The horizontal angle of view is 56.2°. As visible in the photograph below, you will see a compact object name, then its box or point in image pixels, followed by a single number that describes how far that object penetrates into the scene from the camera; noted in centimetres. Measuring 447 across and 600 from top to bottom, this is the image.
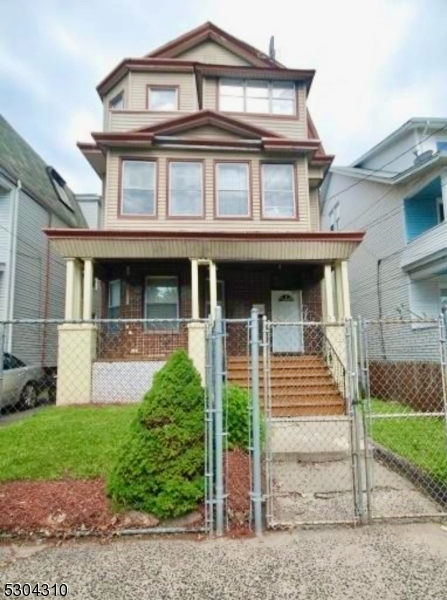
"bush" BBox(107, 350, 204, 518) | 373
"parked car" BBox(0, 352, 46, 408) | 952
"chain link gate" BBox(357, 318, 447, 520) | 409
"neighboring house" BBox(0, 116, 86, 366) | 1287
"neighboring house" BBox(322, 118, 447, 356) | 1198
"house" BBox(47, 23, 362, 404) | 1055
